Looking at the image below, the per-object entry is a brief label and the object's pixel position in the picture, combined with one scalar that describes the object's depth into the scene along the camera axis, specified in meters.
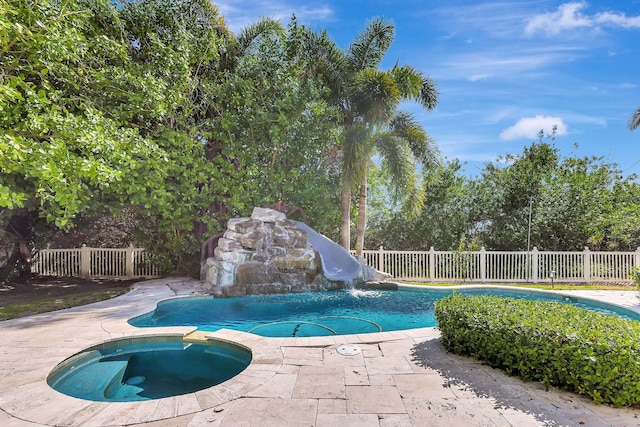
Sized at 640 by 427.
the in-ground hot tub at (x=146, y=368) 3.63
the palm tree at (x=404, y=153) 11.45
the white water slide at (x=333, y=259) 9.96
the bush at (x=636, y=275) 8.23
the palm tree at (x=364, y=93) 10.85
